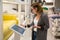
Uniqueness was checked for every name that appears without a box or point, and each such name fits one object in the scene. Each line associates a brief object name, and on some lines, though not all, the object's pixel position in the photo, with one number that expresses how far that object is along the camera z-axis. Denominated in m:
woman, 1.81
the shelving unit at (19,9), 2.37
